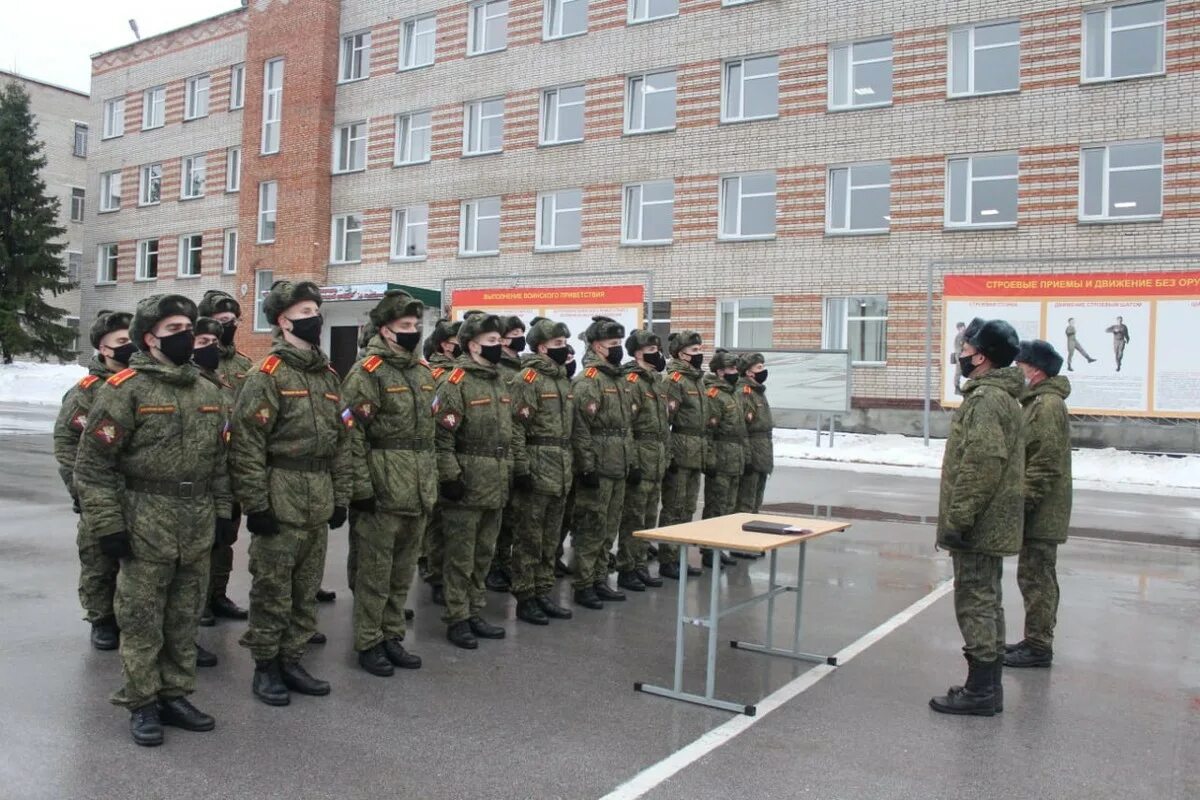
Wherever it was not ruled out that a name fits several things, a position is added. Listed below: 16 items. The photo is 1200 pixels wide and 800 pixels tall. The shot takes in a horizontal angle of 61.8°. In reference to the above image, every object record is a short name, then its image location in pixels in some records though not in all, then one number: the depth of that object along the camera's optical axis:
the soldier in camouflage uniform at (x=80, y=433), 6.14
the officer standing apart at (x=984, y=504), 5.48
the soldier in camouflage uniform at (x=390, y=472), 5.86
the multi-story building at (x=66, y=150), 51.91
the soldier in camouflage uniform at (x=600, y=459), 7.84
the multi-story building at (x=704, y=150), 21.64
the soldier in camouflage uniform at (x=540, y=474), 7.32
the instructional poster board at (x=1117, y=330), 17.84
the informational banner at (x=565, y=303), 21.36
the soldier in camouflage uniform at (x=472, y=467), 6.55
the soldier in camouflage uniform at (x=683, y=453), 9.23
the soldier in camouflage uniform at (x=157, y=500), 4.56
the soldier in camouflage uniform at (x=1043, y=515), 6.50
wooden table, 5.36
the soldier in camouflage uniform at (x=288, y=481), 5.18
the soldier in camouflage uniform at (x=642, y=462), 8.49
